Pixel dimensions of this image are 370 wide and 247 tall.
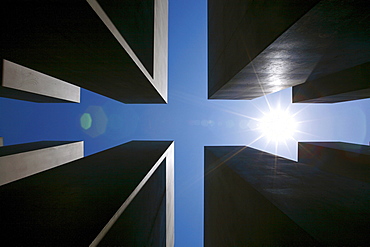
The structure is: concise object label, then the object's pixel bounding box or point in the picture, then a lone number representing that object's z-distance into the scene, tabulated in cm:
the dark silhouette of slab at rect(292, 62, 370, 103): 668
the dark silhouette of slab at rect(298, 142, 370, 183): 665
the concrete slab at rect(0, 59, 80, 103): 694
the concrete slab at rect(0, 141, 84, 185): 733
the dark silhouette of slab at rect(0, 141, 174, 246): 229
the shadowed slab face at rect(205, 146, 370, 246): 231
